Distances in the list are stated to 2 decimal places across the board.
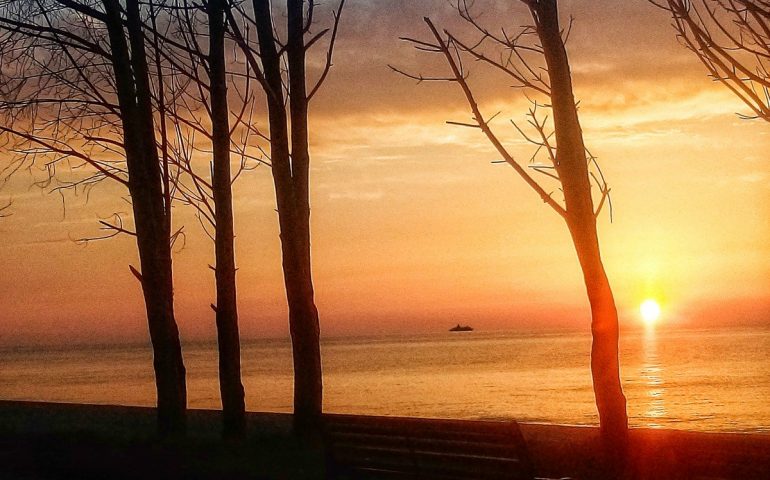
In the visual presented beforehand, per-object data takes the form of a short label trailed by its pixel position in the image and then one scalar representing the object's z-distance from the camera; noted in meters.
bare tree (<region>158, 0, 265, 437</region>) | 15.30
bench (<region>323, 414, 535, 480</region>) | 8.49
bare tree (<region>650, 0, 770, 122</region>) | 7.66
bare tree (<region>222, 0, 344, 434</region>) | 14.85
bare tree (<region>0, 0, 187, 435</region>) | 16.14
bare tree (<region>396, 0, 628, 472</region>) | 10.53
